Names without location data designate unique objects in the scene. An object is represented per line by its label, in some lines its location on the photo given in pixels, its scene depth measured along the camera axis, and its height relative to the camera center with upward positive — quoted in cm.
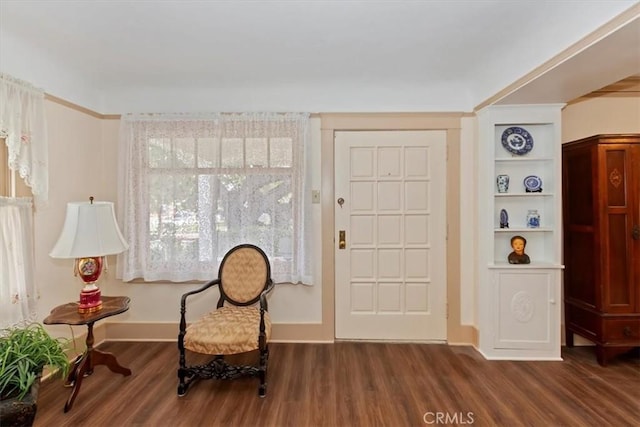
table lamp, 221 -17
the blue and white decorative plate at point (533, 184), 295 +31
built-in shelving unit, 284 -37
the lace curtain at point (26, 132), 217 +62
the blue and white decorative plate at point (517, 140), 294 +71
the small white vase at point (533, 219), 294 -2
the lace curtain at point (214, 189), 311 +29
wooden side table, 218 -85
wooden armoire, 263 -19
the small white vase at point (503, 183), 296 +32
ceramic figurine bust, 290 -33
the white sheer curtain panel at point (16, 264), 216 -32
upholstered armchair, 230 -88
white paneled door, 319 -18
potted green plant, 141 -73
